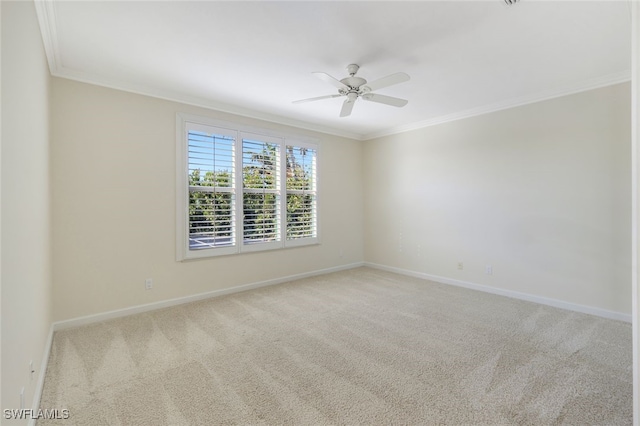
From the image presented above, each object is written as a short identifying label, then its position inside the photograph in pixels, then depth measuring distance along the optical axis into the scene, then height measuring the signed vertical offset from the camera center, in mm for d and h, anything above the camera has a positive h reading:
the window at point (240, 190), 3758 +336
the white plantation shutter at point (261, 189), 4281 +359
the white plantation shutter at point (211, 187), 3789 +344
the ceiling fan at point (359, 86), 2535 +1218
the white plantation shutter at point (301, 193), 4844 +335
